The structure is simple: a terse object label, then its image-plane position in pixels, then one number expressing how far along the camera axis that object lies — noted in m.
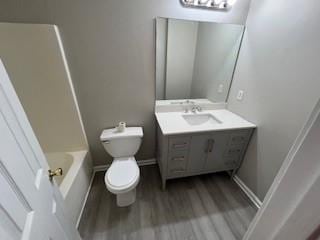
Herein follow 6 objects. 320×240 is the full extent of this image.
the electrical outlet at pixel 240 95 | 1.73
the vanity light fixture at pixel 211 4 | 1.44
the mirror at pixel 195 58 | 1.57
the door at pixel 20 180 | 0.47
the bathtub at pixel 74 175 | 1.29
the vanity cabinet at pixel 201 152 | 1.50
